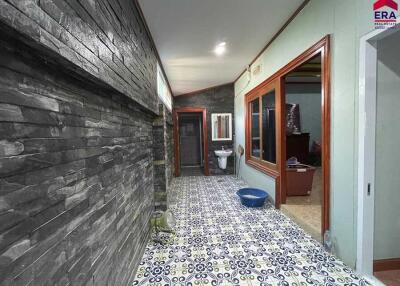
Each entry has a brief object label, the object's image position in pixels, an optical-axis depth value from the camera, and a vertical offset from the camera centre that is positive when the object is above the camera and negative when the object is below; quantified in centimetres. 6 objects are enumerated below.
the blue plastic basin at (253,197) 300 -105
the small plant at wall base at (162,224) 230 -111
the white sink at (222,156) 516 -61
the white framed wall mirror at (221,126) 540 +22
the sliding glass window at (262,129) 313 +9
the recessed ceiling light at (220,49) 284 +134
